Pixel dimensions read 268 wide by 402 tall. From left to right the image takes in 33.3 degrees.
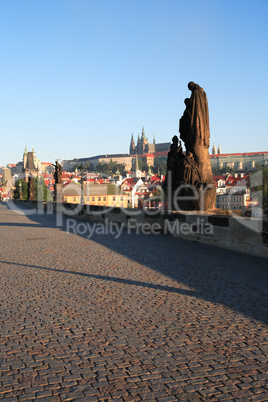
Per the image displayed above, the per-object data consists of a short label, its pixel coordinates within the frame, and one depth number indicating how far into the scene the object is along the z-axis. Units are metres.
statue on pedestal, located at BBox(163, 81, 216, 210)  11.98
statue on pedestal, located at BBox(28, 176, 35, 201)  56.44
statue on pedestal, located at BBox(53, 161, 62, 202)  37.37
